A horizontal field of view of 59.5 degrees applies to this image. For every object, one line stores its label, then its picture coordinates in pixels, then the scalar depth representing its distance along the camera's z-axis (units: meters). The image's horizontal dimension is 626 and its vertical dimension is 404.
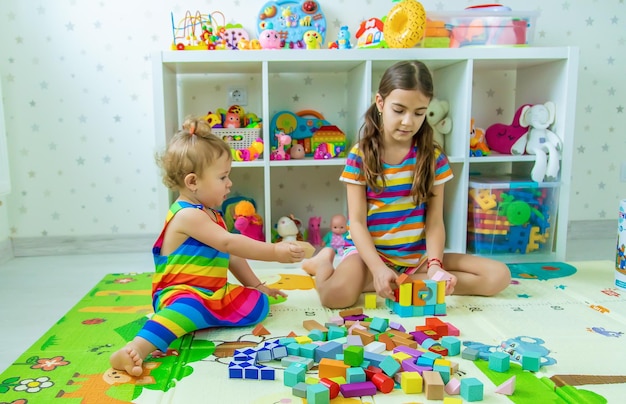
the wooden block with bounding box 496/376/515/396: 1.00
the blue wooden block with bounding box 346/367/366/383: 1.02
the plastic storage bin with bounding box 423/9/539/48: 2.07
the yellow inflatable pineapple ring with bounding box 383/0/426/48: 1.97
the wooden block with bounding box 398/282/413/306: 1.41
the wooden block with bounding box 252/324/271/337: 1.29
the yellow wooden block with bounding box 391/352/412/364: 1.10
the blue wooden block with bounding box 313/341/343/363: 1.12
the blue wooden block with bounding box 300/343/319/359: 1.13
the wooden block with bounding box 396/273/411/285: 1.41
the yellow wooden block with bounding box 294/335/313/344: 1.19
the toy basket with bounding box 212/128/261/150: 2.09
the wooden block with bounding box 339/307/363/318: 1.39
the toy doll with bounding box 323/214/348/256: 2.16
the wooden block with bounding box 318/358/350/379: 1.05
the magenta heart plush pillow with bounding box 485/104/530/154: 2.14
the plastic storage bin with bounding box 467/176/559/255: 2.01
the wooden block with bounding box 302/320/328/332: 1.30
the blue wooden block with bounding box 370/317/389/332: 1.28
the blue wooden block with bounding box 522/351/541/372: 1.09
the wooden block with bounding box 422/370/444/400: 0.98
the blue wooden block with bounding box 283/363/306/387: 1.03
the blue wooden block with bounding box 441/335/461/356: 1.16
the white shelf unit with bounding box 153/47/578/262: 1.97
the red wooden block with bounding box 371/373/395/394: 1.01
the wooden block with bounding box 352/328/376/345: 1.21
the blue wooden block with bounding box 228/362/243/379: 1.07
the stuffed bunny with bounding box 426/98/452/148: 2.13
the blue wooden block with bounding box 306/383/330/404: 0.95
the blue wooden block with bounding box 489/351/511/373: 1.09
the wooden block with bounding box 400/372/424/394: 1.01
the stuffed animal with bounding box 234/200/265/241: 2.07
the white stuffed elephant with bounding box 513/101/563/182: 2.02
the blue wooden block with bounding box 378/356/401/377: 1.05
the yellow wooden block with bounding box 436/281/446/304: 1.43
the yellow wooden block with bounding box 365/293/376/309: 1.49
